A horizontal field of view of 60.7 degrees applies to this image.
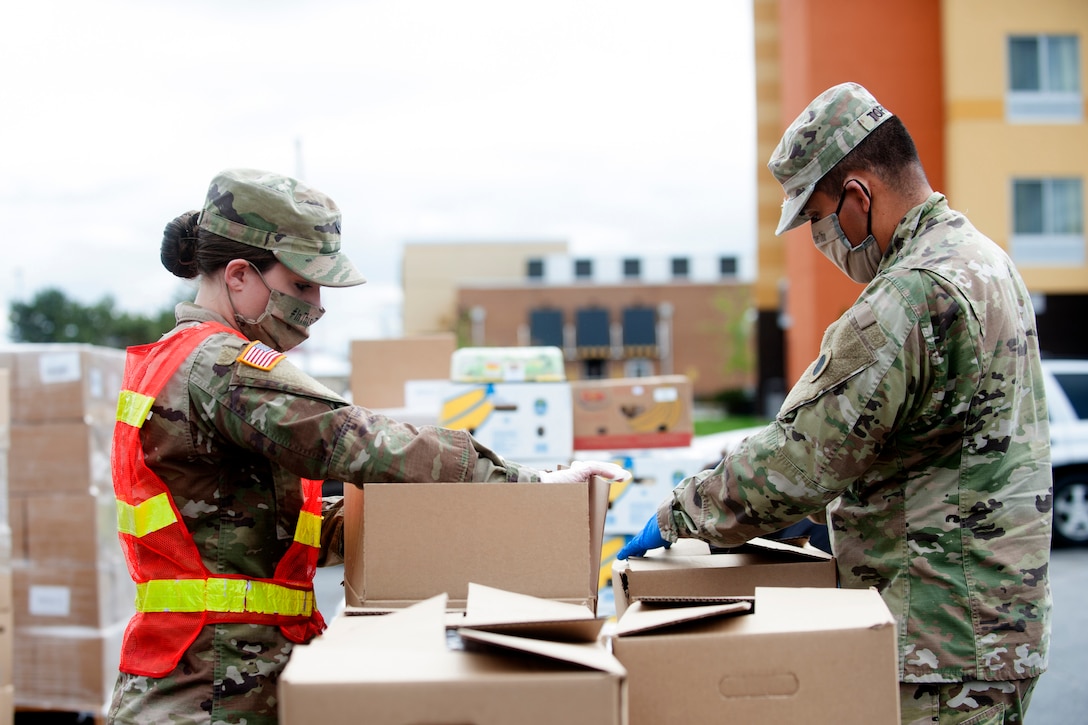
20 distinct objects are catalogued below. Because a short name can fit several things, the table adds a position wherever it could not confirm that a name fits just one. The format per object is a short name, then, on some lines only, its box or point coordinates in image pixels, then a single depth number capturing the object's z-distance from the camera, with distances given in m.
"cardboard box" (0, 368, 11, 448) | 4.23
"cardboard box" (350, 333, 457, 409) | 5.25
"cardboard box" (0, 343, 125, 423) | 4.86
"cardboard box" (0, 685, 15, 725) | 4.11
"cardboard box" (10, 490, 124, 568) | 4.84
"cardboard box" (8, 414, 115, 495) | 4.85
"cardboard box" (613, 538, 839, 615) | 2.01
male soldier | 1.86
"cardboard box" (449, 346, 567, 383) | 5.32
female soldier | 1.84
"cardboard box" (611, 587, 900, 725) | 1.57
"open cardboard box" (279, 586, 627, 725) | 1.38
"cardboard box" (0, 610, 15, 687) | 4.16
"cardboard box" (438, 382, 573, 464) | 5.23
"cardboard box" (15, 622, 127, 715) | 4.84
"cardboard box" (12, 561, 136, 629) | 4.86
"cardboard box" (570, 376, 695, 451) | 5.54
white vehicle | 8.20
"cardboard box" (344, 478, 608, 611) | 1.82
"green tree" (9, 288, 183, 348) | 46.62
